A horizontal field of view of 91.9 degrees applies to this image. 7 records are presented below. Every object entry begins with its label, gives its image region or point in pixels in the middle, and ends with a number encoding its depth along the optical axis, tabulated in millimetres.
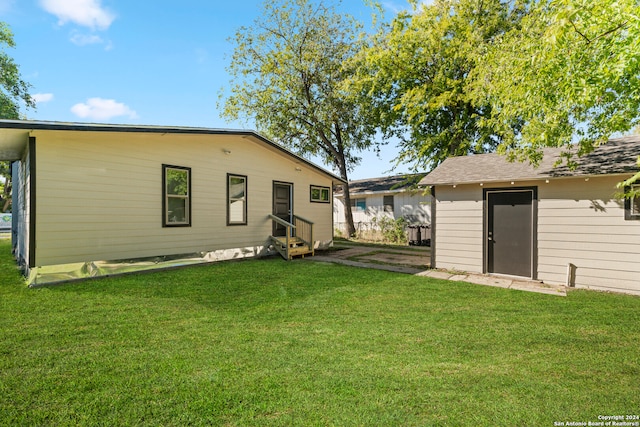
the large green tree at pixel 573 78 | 3779
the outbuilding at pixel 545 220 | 5945
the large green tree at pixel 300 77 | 17828
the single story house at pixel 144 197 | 5867
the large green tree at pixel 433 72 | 13633
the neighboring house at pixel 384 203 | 17203
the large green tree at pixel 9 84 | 21266
